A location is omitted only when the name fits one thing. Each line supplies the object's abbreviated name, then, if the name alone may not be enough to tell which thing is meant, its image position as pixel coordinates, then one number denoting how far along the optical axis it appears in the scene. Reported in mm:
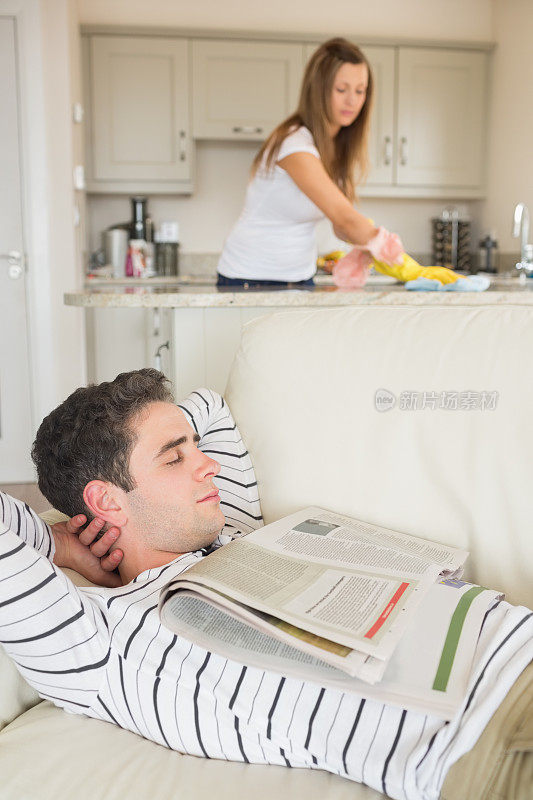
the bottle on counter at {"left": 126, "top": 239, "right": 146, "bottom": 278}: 4383
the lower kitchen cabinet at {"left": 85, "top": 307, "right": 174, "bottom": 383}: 3965
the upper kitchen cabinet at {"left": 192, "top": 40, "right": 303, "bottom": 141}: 4328
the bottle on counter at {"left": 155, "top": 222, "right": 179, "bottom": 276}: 4562
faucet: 3980
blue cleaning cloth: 2104
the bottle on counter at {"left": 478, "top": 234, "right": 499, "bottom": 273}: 4594
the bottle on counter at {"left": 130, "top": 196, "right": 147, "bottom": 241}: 4559
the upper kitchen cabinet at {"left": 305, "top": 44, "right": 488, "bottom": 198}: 4500
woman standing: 2242
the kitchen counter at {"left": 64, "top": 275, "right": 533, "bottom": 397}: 1935
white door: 3418
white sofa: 1256
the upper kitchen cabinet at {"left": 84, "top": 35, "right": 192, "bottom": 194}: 4293
